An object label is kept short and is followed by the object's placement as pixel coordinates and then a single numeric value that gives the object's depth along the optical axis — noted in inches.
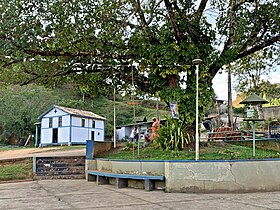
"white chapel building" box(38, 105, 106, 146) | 1121.2
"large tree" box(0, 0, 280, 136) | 352.8
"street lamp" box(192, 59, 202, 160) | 301.4
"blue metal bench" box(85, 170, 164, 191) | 282.3
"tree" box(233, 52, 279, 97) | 782.5
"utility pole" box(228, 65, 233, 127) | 687.1
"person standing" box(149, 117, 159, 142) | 434.0
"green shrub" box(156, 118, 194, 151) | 372.8
